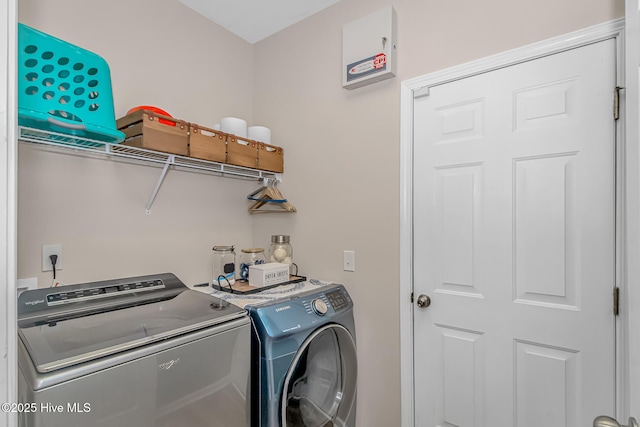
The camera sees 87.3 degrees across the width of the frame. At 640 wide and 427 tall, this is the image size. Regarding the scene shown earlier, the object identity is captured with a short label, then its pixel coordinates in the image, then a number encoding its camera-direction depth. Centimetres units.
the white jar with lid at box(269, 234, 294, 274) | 204
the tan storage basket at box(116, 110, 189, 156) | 147
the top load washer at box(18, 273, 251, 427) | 87
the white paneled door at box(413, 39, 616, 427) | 126
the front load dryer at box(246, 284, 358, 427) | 138
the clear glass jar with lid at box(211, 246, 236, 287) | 185
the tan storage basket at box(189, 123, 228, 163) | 167
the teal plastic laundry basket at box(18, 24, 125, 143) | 111
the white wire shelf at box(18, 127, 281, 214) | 132
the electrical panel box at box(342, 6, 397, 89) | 171
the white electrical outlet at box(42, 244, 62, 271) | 142
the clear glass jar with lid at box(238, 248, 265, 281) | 193
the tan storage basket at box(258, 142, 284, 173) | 202
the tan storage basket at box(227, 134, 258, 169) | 184
